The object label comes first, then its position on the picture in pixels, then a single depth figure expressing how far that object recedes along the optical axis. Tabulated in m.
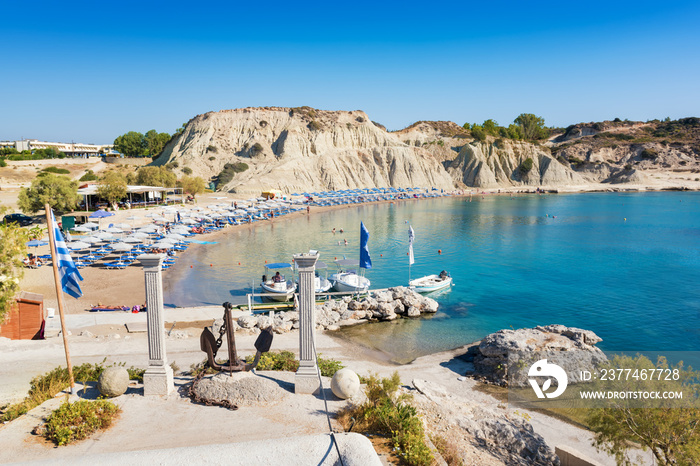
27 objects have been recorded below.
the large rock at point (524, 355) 16.75
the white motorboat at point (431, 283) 29.14
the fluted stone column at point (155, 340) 11.52
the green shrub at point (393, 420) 8.84
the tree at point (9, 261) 10.91
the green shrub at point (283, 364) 13.63
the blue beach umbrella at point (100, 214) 40.06
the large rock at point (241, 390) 11.40
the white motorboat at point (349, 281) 28.53
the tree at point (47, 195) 48.28
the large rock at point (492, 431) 10.91
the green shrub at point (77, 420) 9.53
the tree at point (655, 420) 8.66
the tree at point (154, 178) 68.19
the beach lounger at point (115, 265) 33.28
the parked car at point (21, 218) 45.17
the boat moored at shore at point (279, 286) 27.16
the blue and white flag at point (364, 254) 24.92
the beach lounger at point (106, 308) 23.36
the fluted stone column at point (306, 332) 11.76
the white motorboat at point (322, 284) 28.08
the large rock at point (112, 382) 11.33
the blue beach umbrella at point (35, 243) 31.72
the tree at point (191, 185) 72.50
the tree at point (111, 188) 54.31
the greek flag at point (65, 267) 12.51
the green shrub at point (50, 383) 10.85
